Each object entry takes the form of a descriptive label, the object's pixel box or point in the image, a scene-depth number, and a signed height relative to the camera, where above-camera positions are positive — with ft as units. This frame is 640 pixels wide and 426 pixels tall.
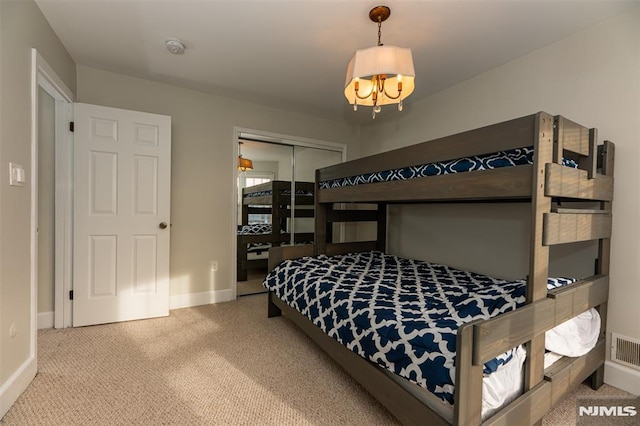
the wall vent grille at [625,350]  5.54 -2.66
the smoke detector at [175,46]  7.02 +3.87
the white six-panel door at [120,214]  8.04 -0.35
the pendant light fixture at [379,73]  5.10 +2.55
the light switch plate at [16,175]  4.96 +0.44
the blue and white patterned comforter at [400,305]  3.85 -1.76
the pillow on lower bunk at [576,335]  4.63 -2.08
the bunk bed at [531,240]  3.56 -0.43
